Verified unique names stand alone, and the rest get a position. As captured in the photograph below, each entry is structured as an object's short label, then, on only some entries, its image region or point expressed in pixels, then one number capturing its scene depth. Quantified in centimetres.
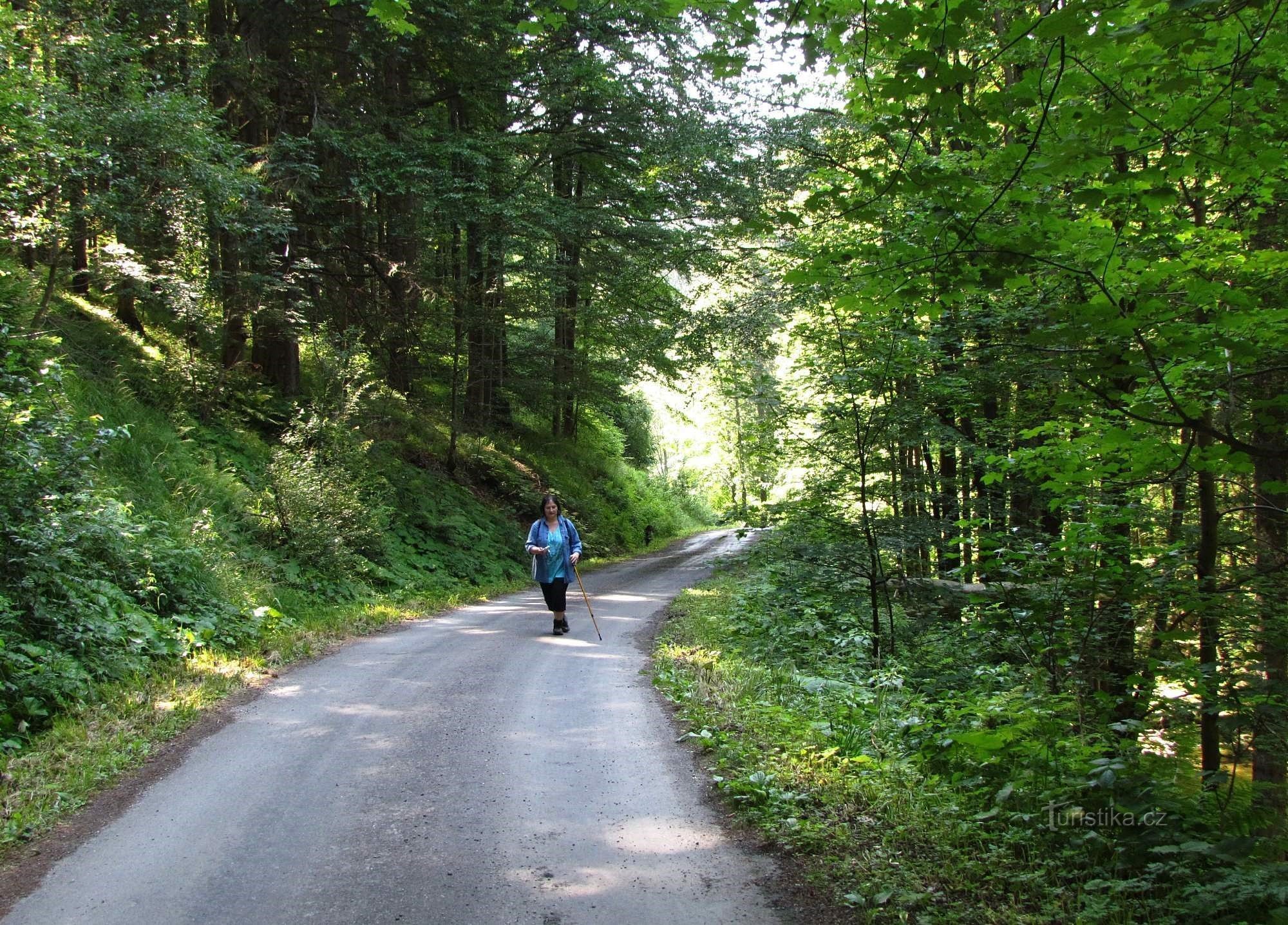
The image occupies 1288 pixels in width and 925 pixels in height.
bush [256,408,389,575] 1155
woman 1009
